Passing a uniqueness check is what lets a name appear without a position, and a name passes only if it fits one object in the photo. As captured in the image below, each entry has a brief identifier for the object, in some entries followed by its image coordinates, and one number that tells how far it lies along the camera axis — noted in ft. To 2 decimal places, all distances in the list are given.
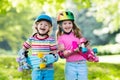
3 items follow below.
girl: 19.66
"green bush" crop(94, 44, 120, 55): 63.98
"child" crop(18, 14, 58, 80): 18.83
